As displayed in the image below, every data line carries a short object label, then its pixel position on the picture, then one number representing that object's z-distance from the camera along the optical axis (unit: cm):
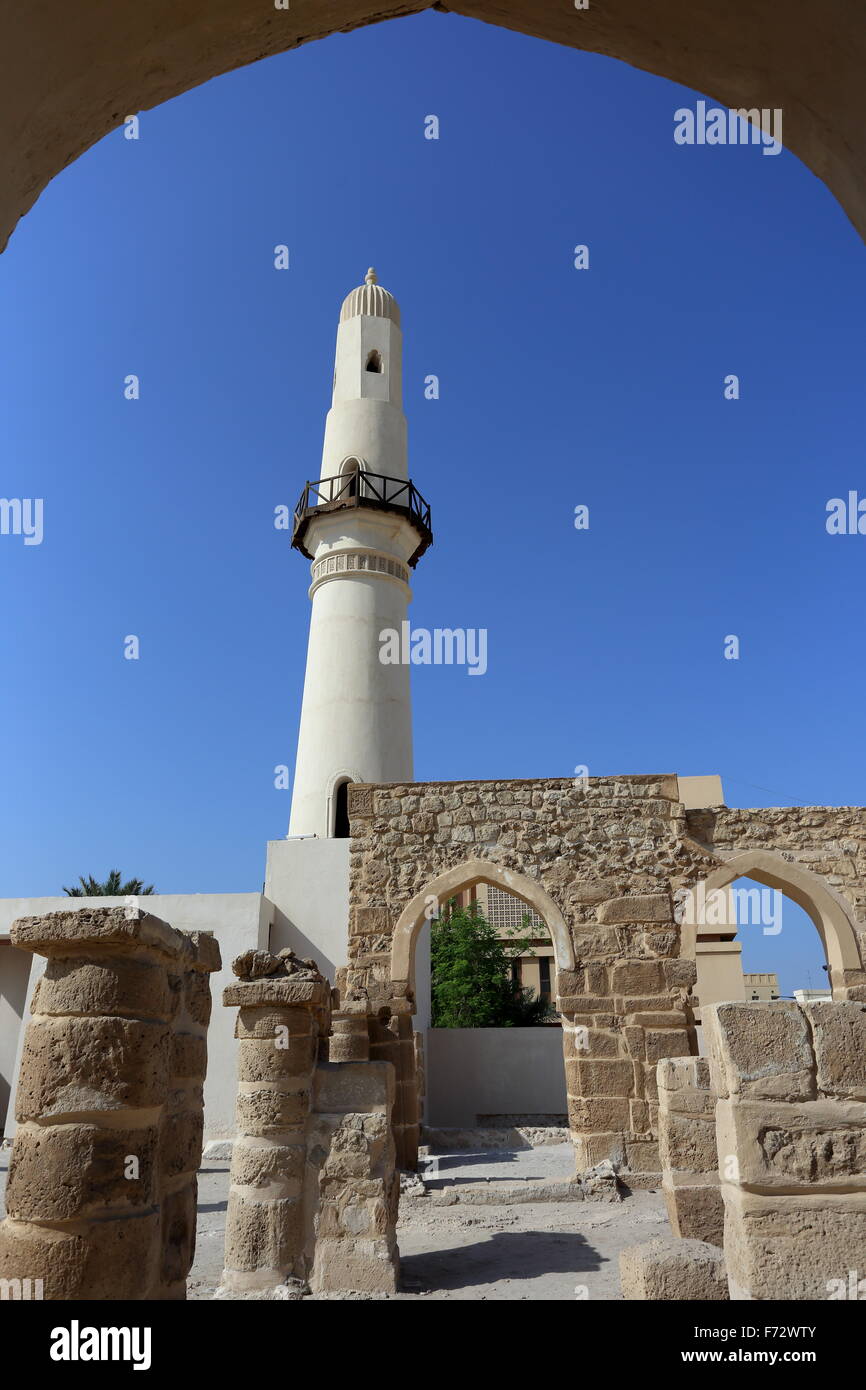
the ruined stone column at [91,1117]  295
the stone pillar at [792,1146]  328
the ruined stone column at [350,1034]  779
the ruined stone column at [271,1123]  510
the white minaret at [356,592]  1648
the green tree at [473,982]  2353
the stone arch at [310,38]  188
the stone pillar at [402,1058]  895
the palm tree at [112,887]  2598
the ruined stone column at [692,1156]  568
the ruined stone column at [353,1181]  514
